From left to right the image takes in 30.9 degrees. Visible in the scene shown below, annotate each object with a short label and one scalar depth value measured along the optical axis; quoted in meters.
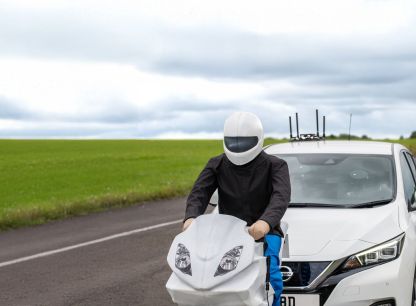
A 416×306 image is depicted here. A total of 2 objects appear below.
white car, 5.87
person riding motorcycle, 5.00
